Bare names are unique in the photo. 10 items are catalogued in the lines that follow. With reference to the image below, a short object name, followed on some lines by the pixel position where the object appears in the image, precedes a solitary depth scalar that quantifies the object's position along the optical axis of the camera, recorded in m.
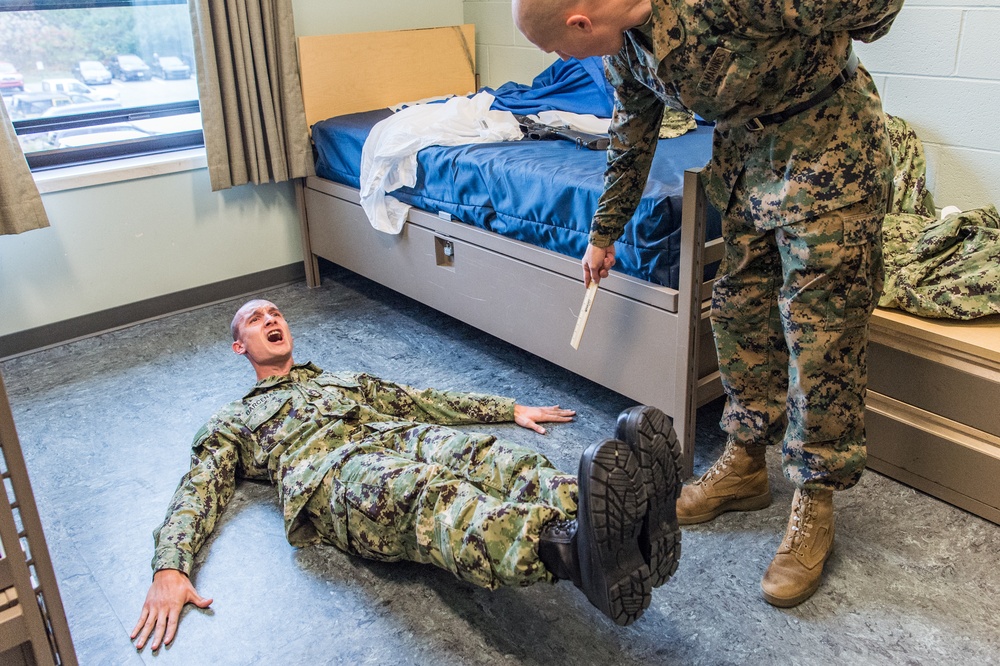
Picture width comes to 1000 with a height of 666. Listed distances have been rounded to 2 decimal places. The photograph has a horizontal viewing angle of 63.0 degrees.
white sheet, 2.64
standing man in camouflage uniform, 1.27
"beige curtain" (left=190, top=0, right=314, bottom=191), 2.85
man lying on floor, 1.21
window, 2.77
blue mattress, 1.83
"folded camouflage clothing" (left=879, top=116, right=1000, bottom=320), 1.77
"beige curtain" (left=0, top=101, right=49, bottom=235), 2.46
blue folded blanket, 2.88
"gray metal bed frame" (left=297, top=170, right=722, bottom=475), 1.81
